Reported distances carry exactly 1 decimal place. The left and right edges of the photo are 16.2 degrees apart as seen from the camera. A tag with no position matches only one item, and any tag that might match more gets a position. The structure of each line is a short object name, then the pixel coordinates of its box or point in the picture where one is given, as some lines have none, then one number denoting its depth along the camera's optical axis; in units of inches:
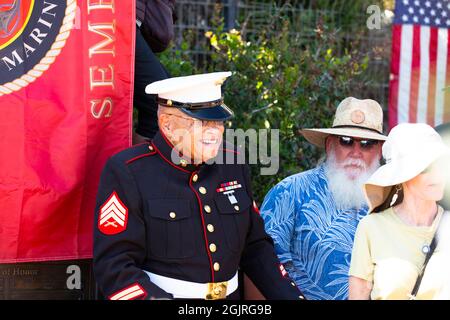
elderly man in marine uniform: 278.1
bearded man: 340.7
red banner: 312.1
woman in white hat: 262.2
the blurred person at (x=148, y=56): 341.5
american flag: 525.7
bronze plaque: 328.5
